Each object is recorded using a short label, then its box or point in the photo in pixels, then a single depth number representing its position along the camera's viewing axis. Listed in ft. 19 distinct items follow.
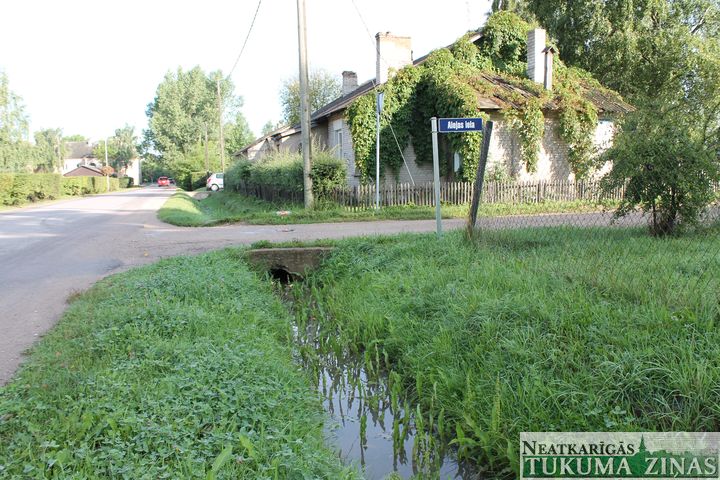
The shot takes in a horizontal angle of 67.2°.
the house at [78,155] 376.27
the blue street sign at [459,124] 27.45
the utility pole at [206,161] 186.50
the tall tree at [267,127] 326.18
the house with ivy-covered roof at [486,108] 65.97
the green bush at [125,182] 247.09
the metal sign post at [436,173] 28.18
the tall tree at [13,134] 158.51
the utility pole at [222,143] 150.00
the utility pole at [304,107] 54.70
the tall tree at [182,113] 215.72
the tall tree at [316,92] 165.27
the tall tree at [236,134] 257.92
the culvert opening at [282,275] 32.35
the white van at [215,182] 151.64
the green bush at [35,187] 96.43
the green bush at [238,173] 90.25
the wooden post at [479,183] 26.27
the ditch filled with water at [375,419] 13.29
